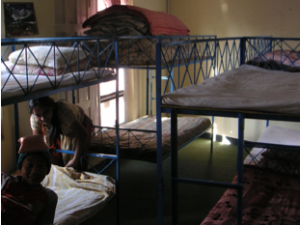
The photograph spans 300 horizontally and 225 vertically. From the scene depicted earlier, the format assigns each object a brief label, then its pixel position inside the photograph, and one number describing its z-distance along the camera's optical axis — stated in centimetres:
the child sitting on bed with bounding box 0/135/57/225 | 171
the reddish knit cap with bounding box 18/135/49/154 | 179
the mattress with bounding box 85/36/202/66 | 296
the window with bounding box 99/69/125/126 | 414
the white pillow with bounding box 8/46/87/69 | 217
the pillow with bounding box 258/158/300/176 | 297
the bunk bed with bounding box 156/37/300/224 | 162
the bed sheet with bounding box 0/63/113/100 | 161
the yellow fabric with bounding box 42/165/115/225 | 211
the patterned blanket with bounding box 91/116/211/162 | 292
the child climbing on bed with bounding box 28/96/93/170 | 255
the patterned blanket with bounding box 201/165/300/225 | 226
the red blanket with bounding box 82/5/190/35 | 301
